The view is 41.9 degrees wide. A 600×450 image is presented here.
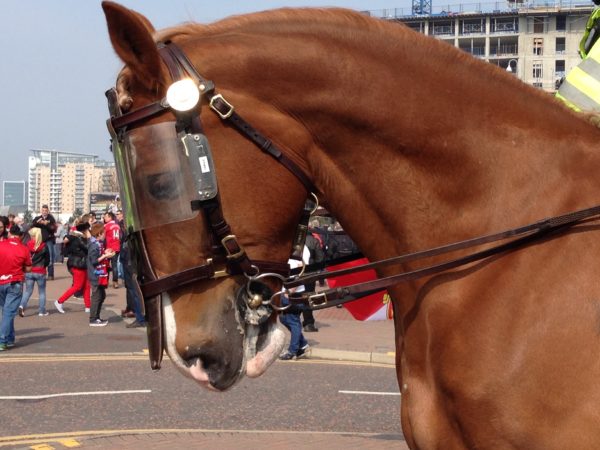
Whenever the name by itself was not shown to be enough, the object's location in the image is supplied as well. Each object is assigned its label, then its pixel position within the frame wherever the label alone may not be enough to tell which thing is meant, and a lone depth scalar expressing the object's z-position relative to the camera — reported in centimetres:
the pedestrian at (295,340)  1170
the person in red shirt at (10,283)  1287
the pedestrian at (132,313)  1565
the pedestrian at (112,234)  1823
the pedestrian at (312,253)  1346
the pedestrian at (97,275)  1576
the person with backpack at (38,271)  1736
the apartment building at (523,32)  8662
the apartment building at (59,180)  16562
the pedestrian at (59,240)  3028
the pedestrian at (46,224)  2147
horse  214
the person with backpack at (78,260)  1697
